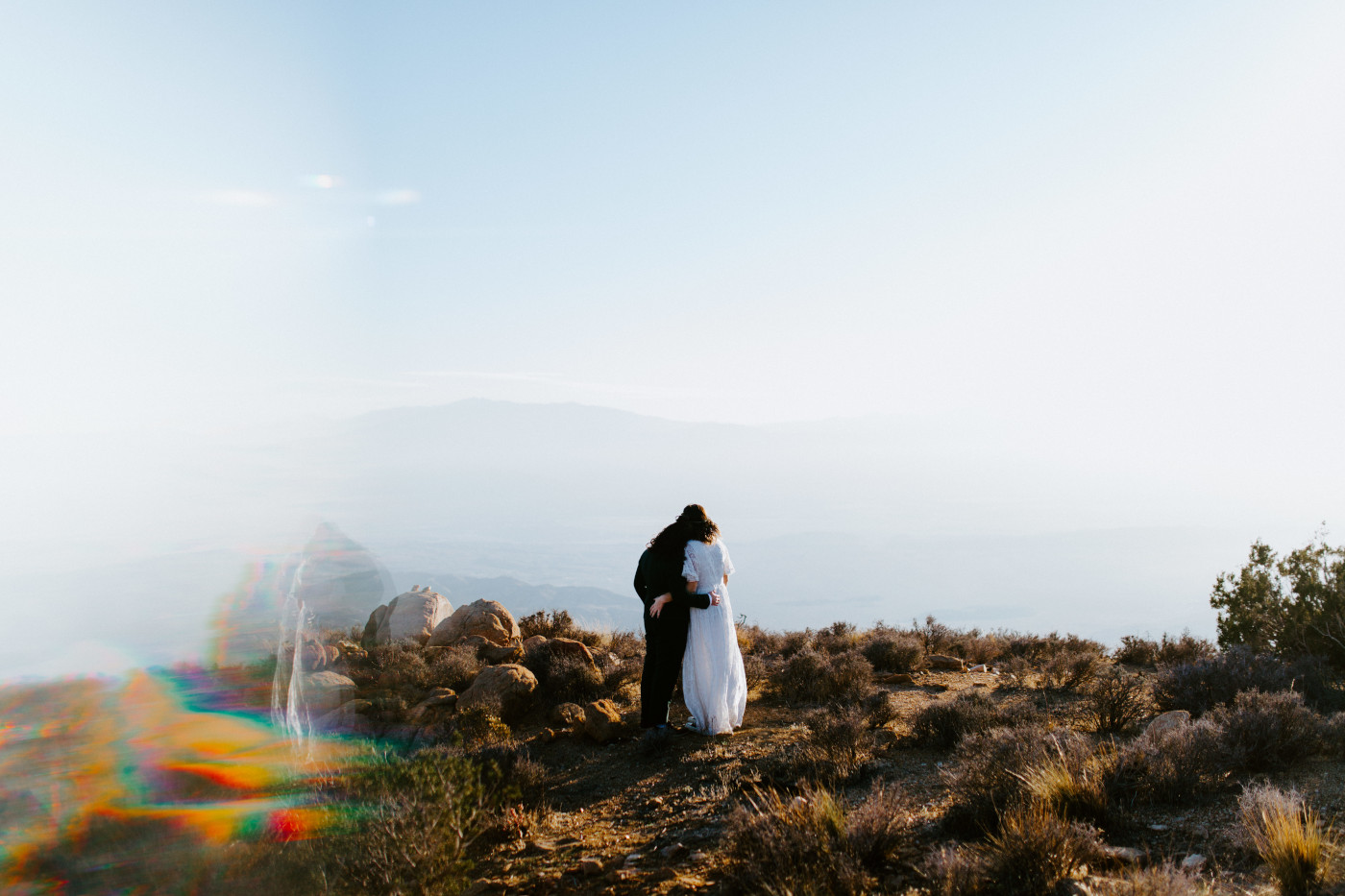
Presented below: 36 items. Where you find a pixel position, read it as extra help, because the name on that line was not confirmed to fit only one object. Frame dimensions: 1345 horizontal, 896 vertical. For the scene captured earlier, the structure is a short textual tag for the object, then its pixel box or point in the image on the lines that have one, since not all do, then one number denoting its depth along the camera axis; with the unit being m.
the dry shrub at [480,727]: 7.68
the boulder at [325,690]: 7.64
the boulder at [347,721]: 7.39
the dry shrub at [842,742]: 5.95
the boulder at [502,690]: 8.33
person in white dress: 7.52
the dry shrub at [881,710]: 7.70
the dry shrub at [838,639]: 12.42
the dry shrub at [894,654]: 11.34
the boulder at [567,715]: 7.98
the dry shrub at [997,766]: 4.55
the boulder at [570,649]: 9.95
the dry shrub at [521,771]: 5.74
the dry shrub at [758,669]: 10.29
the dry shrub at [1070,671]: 9.70
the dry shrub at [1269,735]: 5.26
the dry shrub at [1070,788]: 4.48
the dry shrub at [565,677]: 9.20
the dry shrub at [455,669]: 9.34
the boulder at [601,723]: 7.58
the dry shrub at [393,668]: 9.30
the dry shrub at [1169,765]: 4.84
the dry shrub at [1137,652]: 11.59
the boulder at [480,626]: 11.28
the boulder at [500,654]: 9.94
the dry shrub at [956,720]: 6.78
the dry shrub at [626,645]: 11.55
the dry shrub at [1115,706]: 6.92
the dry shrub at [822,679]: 9.24
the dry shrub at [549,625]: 12.88
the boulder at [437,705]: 8.22
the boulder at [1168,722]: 5.86
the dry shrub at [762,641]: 12.58
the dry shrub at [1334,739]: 5.54
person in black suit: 7.50
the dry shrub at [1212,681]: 7.17
